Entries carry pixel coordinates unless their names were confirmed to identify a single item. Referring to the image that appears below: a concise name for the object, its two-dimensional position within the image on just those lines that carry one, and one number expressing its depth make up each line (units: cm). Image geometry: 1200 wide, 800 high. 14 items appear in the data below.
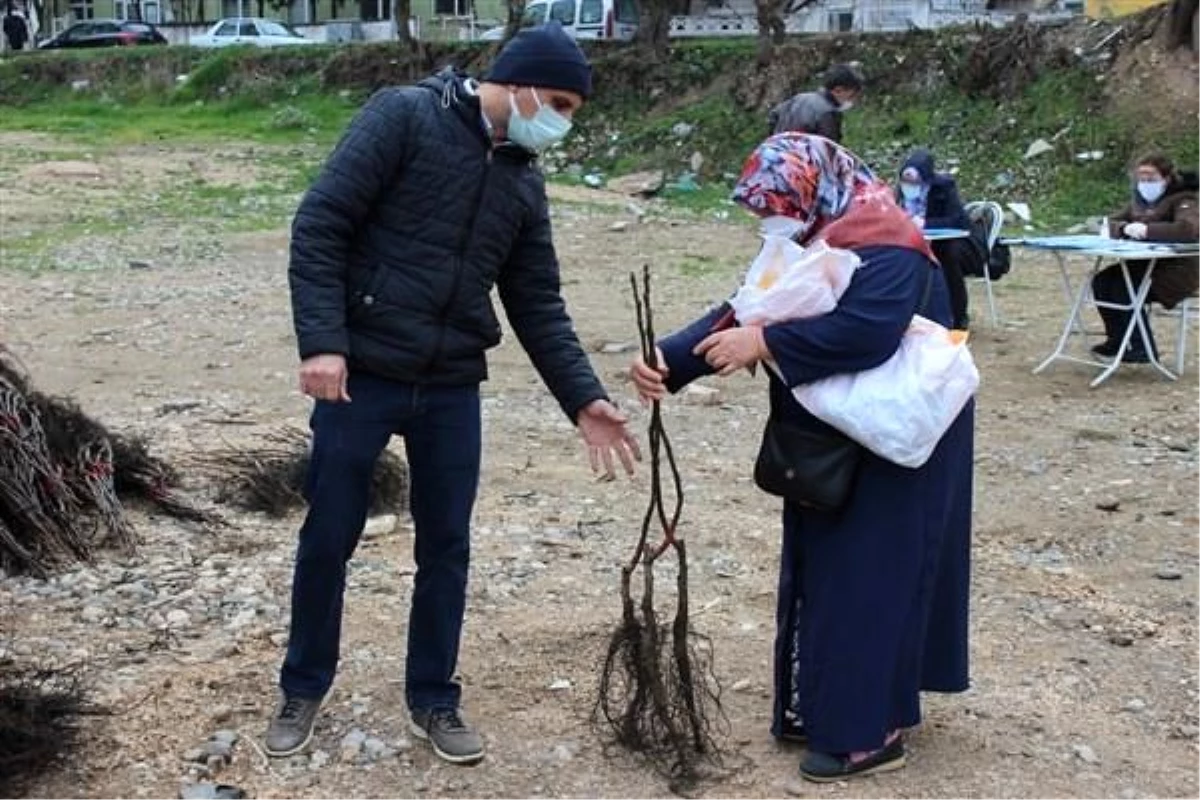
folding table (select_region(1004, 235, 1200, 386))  806
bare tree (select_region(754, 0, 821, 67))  2238
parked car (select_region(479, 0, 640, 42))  2917
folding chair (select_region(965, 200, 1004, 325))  949
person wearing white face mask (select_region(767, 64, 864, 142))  932
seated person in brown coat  844
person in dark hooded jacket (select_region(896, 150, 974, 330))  900
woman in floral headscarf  315
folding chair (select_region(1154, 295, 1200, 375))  839
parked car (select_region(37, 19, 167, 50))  3994
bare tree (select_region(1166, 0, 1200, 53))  1736
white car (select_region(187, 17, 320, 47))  3666
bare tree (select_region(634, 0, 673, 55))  2394
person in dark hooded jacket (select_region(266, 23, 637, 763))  308
